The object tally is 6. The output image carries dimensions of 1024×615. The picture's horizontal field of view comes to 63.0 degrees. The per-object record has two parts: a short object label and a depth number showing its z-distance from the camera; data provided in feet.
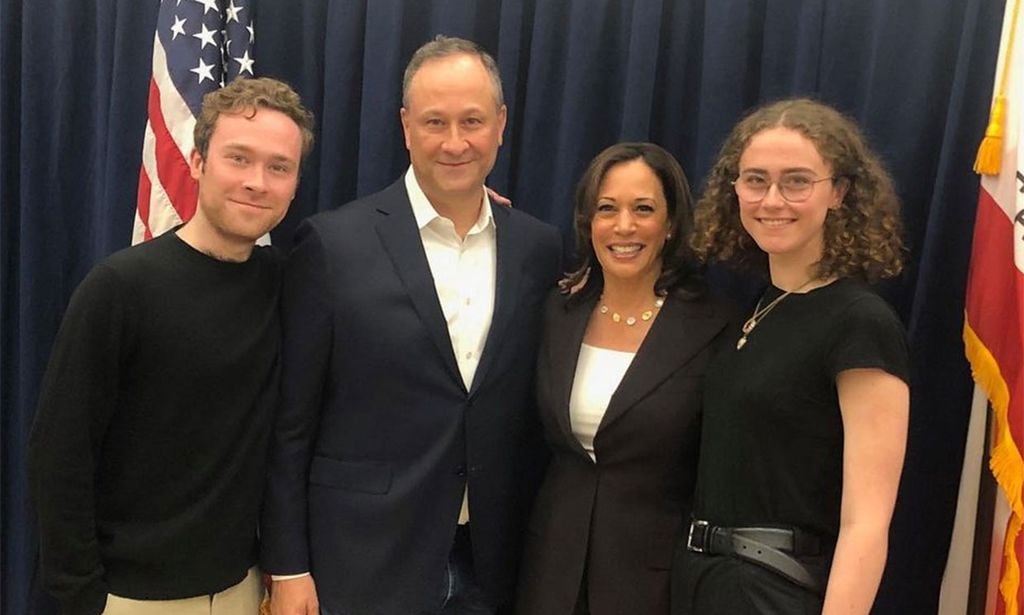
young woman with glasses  4.41
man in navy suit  5.32
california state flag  5.32
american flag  6.86
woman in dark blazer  5.32
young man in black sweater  4.72
